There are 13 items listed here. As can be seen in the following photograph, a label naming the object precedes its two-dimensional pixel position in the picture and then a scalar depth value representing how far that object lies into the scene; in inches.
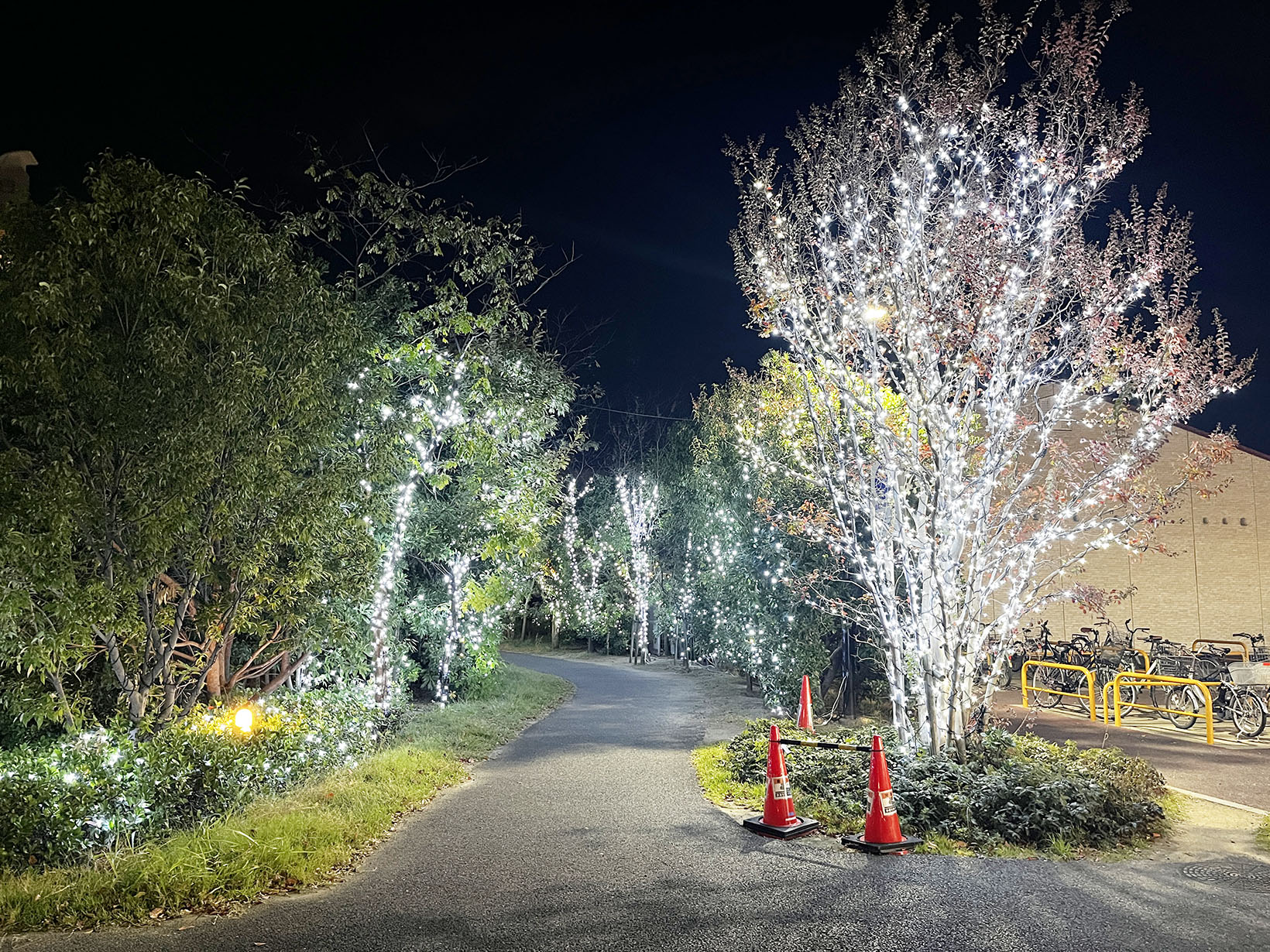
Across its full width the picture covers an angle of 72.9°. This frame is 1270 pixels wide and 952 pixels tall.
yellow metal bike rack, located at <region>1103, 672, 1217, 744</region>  432.1
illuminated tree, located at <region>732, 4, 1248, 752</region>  339.0
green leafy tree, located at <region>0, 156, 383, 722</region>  258.1
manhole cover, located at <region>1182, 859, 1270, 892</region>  216.8
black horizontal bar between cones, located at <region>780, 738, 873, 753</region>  270.5
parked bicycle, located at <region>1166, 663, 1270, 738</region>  450.6
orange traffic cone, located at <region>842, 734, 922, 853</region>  250.1
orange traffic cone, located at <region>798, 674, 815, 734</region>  439.5
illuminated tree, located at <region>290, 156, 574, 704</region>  480.1
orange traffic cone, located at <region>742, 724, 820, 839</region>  268.8
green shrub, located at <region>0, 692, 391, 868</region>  237.9
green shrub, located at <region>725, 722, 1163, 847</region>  263.4
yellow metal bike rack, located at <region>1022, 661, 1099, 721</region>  491.2
